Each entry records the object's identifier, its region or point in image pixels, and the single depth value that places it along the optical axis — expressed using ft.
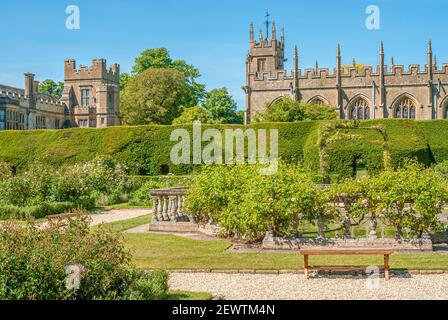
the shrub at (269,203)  37.32
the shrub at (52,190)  62.90
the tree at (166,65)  190.80
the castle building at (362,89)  145.59
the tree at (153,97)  166.91
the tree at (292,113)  123.85
